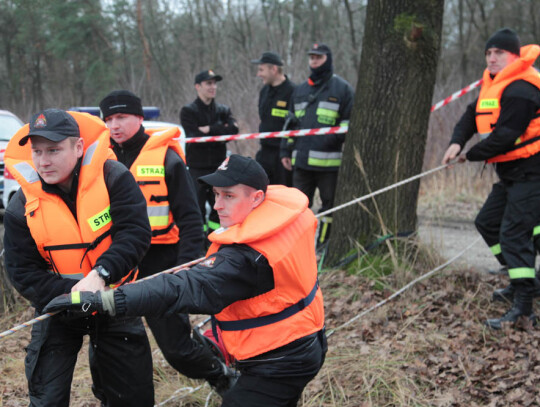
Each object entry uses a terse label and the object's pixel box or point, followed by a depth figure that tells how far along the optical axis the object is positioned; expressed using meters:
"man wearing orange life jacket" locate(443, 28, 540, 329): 4.40
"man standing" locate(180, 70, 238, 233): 7.28
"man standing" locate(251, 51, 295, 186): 7.09
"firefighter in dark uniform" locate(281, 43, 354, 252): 6.21
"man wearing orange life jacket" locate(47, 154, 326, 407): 2.36
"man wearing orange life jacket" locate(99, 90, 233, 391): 3.46
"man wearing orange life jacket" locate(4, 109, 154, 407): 2.62
